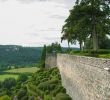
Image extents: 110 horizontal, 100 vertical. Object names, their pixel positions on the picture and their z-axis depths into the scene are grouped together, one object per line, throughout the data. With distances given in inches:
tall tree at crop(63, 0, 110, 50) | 1633.9
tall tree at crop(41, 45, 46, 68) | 3122.5
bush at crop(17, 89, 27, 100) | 2248.9
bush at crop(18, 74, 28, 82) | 3839.1
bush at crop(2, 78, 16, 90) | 4165.8
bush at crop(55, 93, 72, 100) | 1318.8
